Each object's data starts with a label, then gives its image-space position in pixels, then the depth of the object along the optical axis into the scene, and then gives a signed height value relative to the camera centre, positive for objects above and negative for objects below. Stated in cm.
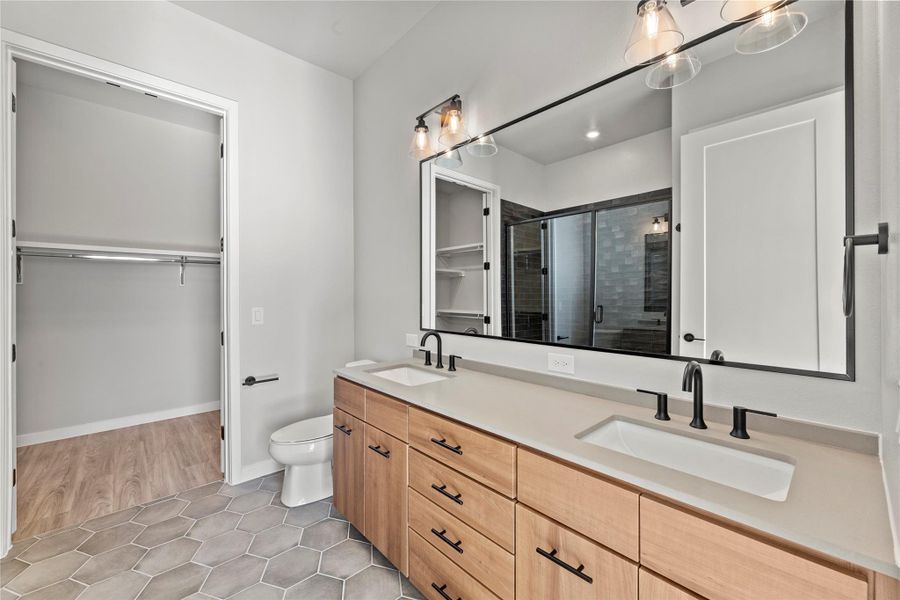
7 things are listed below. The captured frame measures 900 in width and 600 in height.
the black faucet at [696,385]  100 -23
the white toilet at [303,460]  212 -91
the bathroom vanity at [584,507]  66 -47
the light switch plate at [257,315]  255 -9
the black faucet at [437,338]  193 -20
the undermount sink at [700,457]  91 -43
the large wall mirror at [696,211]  99 +30
